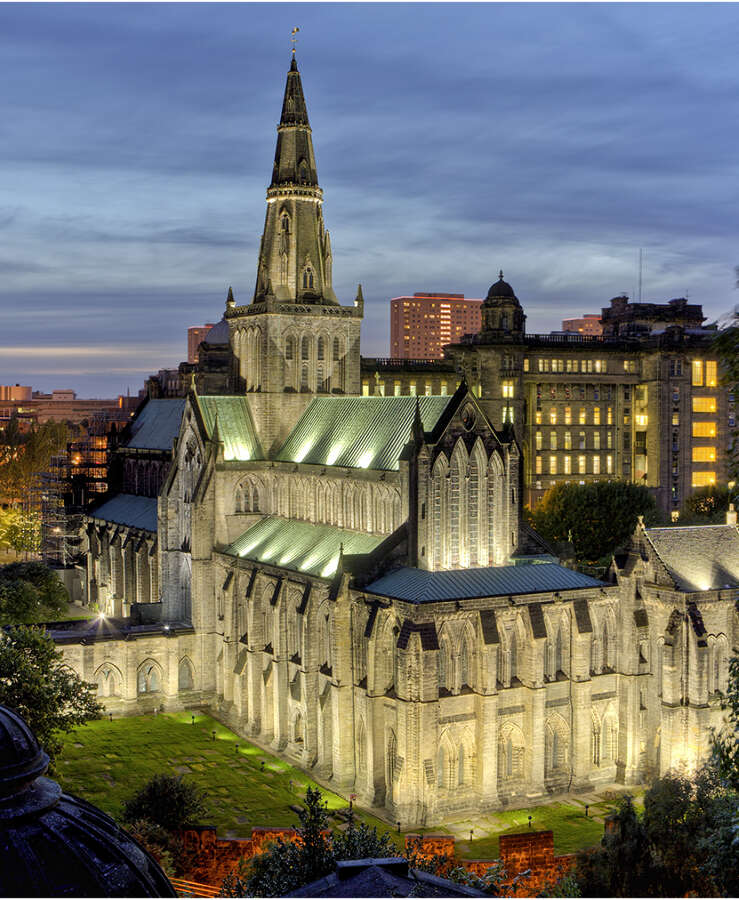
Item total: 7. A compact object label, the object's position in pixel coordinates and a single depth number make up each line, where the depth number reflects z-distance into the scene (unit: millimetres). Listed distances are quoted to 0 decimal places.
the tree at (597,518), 102688
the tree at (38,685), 51000
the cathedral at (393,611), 57469
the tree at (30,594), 87000
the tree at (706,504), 108625
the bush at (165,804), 48562
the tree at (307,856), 32219
